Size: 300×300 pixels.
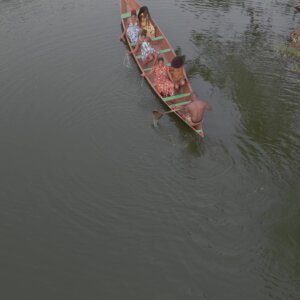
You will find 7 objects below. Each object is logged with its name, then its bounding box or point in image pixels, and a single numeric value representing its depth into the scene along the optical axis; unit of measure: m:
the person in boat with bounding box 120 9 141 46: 12.81
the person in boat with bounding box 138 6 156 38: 13.05
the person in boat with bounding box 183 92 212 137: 8.58
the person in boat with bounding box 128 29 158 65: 11.57
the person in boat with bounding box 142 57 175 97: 10.12
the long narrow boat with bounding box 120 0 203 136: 9.86
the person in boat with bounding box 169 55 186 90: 9.84
